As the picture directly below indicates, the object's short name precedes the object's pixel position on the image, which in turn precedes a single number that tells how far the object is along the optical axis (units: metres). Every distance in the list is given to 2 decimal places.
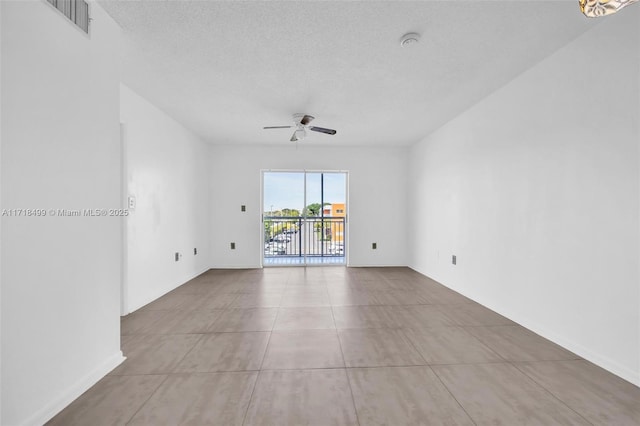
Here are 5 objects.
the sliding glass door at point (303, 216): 5.64
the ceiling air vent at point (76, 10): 1.54
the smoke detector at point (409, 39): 2.03
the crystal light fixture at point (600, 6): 0.92
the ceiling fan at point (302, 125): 3.49
